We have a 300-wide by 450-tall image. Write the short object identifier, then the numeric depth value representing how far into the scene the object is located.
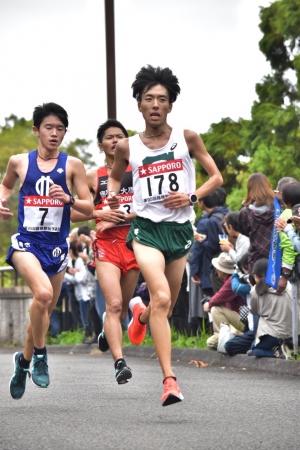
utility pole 20.86
